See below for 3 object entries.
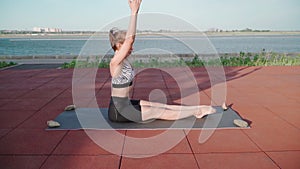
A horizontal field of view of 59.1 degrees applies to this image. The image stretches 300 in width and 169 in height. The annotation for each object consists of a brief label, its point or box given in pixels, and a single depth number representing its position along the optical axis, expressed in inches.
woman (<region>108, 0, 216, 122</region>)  136.2
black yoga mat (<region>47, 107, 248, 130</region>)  156.5
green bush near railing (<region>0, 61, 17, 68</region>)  447.5
